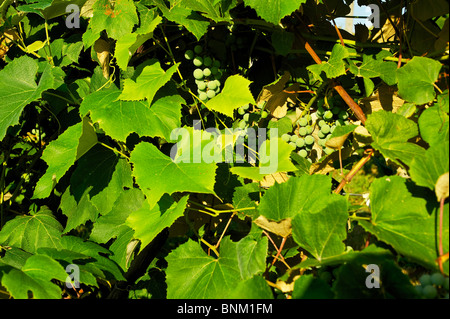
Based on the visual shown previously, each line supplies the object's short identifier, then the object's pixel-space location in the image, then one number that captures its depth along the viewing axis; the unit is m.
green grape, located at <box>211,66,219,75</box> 1.37
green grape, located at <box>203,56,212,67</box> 1.37
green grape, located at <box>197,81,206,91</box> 1.36
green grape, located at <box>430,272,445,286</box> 1.07
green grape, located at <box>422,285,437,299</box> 1.07
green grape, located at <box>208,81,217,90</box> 1.36
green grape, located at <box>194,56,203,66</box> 1.36
